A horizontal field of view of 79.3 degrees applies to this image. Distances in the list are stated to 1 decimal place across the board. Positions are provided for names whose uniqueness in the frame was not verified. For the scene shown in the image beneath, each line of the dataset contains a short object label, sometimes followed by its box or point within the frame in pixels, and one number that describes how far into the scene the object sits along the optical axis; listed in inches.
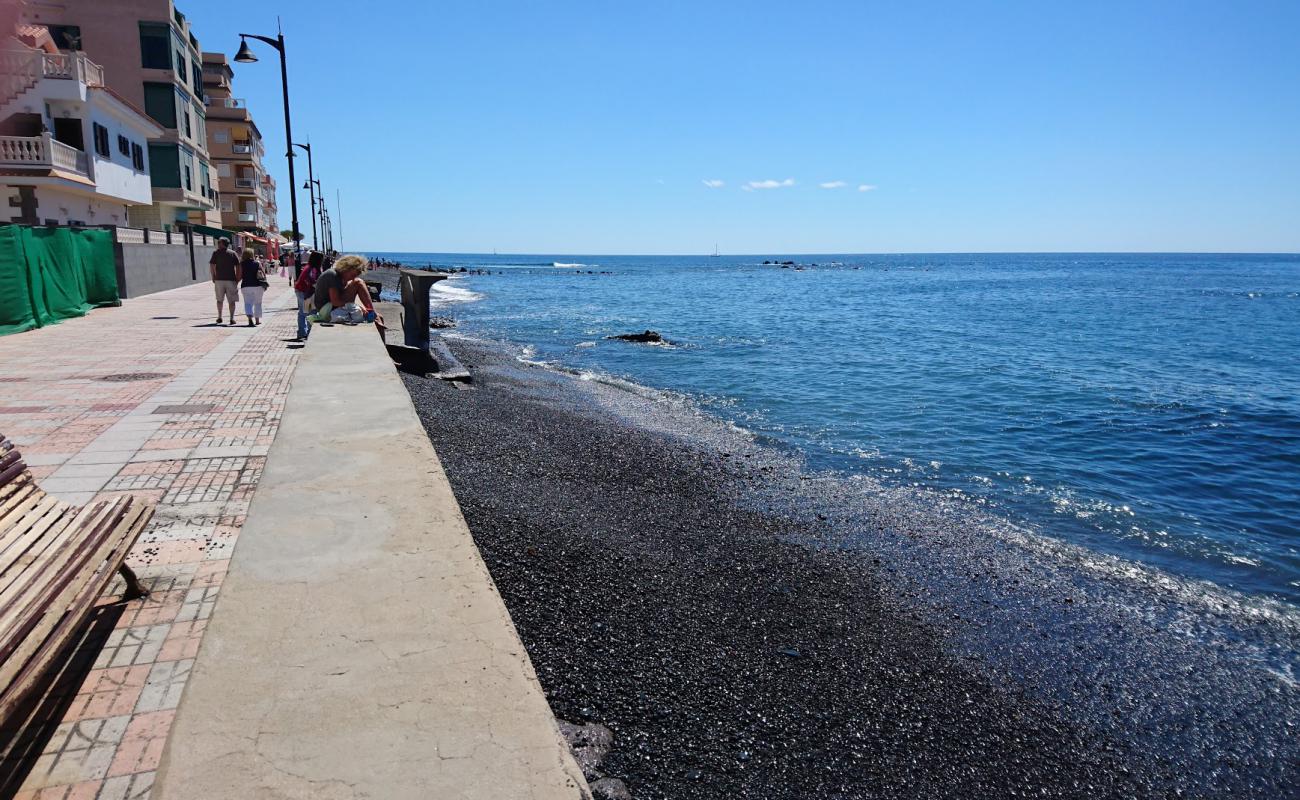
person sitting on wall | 494.7
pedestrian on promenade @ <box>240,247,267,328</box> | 702.5
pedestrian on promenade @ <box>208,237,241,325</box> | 699.4
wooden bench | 104.7
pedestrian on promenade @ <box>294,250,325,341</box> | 602.5
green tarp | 585.3
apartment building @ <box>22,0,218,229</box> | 1513.3
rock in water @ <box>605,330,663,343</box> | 1125.7
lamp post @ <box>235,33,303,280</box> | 780.5
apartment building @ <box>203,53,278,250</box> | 2532.0
